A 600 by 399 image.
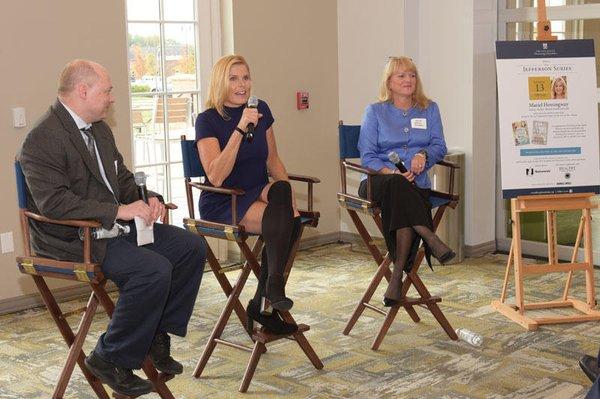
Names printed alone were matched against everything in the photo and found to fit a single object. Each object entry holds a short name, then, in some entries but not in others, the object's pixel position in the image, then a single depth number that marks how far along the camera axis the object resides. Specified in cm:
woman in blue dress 441
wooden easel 538
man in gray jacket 372
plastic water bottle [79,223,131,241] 385
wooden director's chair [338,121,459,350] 494
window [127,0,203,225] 634
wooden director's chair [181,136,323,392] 442
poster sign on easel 539
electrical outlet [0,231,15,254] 559
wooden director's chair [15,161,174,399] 375
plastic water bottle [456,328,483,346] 487
